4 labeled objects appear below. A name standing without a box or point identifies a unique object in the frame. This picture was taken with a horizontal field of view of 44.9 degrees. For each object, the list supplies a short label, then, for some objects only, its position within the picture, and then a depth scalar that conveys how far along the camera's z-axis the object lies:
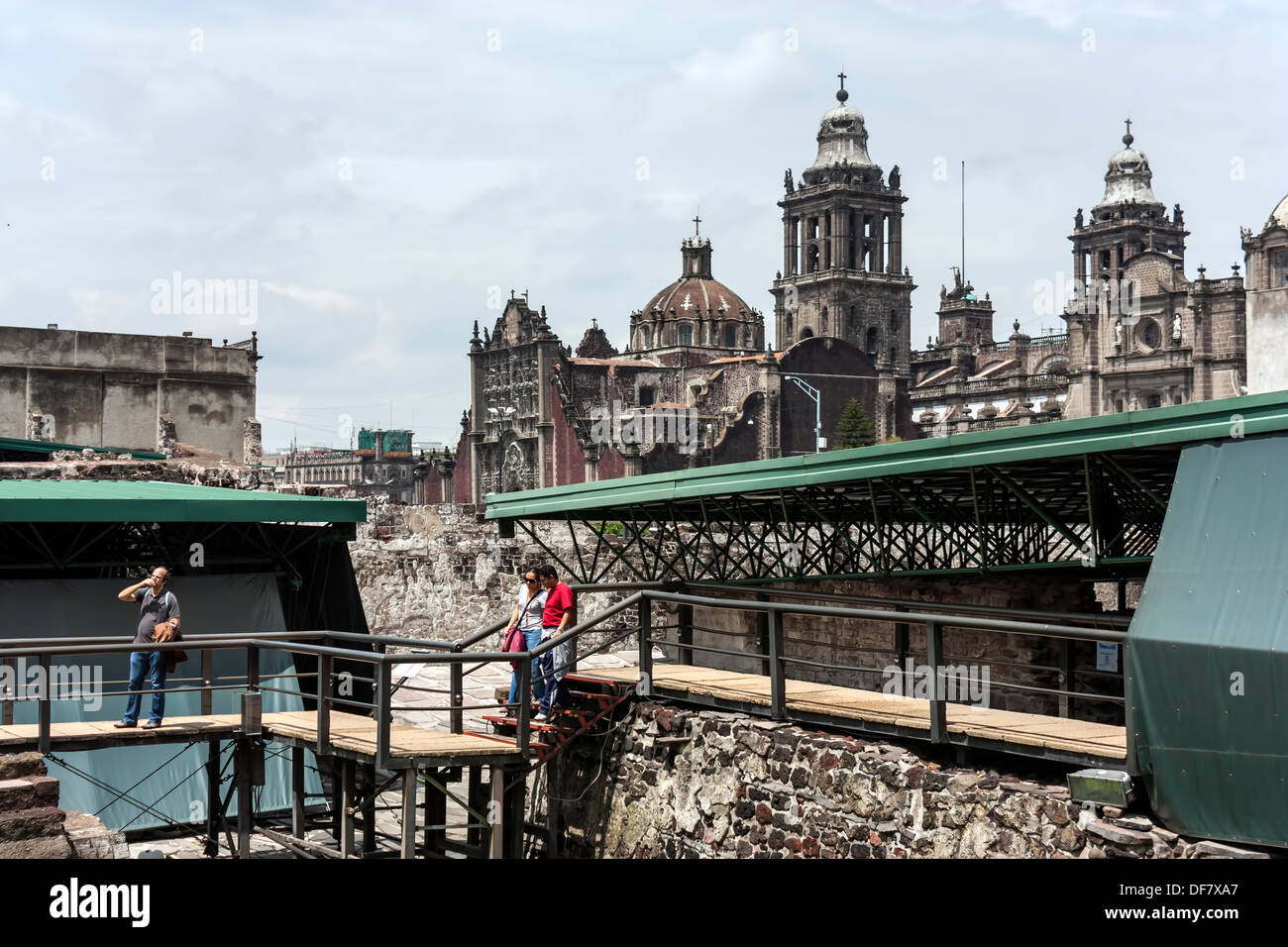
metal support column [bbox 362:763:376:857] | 13.66
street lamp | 94.56
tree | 93.50
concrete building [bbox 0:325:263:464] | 44.38
